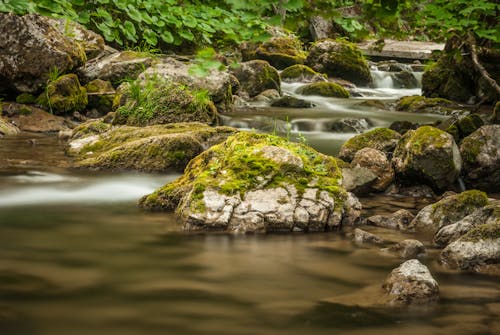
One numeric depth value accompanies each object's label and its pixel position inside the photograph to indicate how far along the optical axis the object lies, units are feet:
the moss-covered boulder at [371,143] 30.99
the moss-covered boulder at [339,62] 78.23
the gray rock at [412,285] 13.65
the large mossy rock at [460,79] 49.06
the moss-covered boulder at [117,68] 49.16
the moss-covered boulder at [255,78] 62.03
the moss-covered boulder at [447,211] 20.40
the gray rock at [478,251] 16.19
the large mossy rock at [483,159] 27.94
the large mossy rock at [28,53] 45.01
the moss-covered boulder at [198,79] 42.24
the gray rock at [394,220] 20.77
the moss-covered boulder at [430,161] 26.20
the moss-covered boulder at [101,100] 46.44
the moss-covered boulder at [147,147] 28.53
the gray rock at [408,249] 17.57
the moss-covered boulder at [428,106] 54.13
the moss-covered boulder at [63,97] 44.39
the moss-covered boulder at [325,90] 65.26
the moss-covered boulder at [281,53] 79.25
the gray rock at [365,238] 18.80
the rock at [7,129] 38.04
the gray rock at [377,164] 26.94
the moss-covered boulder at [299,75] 72.54
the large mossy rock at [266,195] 19.27
